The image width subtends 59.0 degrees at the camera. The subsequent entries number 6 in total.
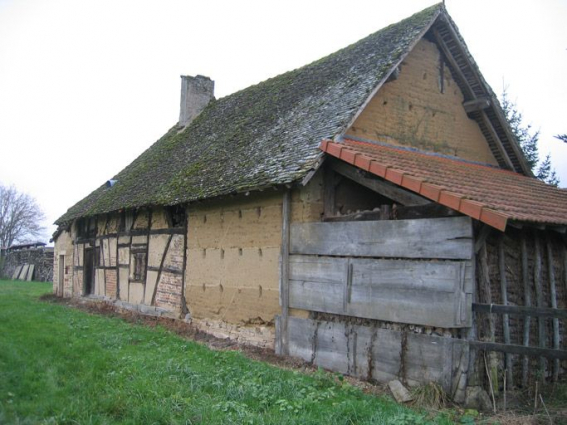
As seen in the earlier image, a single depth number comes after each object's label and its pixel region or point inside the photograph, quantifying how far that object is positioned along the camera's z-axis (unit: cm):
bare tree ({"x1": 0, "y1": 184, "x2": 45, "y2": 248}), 5041
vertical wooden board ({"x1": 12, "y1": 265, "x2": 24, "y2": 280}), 3034
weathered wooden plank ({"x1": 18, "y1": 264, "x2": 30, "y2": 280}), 2974
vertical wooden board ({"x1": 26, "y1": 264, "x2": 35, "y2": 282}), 2934
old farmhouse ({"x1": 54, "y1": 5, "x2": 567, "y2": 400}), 636
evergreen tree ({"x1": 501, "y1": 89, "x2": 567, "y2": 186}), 1875
